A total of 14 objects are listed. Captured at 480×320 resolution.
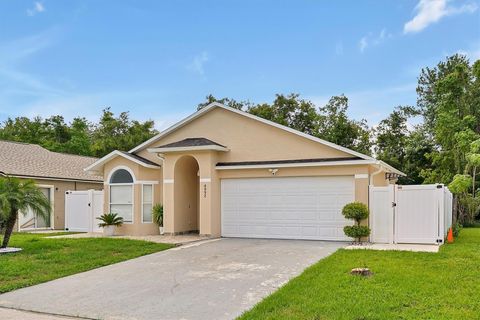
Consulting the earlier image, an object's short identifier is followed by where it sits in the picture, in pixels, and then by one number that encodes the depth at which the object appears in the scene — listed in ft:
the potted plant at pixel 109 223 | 60.08
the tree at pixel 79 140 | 137.59
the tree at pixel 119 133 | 130.72
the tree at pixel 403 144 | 102.12
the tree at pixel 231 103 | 117.60
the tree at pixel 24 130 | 138.82
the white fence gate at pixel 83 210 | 66.90
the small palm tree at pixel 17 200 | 43.70
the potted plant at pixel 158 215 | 59.72
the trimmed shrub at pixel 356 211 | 47.24
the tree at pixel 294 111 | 111.65
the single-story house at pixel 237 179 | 52.08
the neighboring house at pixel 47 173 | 71.72
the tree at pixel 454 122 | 81.24
